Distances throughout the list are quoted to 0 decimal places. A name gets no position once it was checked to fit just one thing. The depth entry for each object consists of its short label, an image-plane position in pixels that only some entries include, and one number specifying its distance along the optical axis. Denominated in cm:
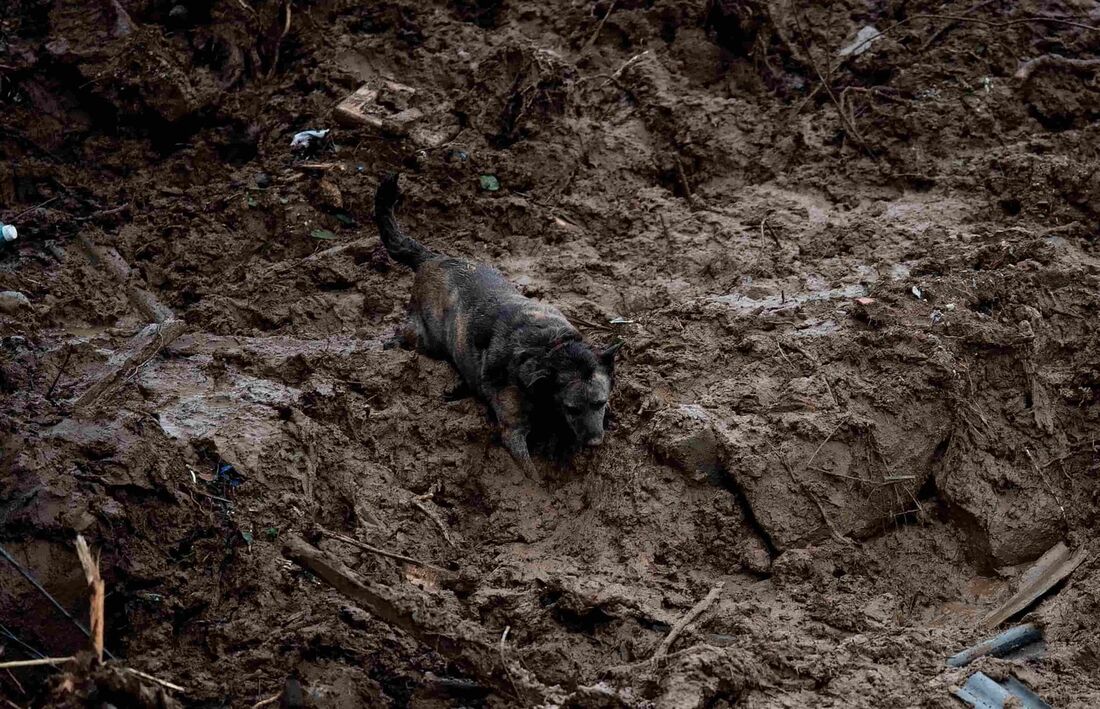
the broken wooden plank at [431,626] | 500
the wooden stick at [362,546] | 571
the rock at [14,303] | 734
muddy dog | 638
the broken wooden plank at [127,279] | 788
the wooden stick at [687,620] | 512
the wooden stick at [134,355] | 629
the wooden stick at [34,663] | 424
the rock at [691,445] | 605
